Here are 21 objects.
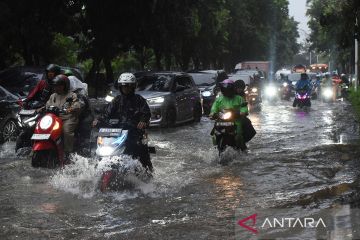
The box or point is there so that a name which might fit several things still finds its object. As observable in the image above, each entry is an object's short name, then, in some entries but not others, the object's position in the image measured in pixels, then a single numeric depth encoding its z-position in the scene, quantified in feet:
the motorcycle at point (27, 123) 35.27
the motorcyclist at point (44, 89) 34.99
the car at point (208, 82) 74.13
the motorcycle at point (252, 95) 89.38
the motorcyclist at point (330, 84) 111.86
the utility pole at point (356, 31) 43.24
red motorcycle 30.83
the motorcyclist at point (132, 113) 26.86
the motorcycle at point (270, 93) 112.57
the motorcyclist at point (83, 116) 32.30
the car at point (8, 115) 43.55
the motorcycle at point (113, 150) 25.99
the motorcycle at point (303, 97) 83.25
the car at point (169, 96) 56.44
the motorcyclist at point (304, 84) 83.87
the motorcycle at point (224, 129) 35.47
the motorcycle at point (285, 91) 117.60
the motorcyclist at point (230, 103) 35.76
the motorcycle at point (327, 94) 110.52
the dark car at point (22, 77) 52.80
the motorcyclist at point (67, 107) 31.55
